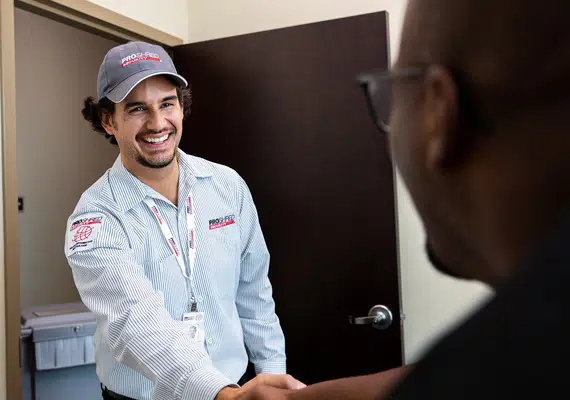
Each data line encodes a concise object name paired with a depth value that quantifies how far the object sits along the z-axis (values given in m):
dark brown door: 2.25
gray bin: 2.35
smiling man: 1.49
